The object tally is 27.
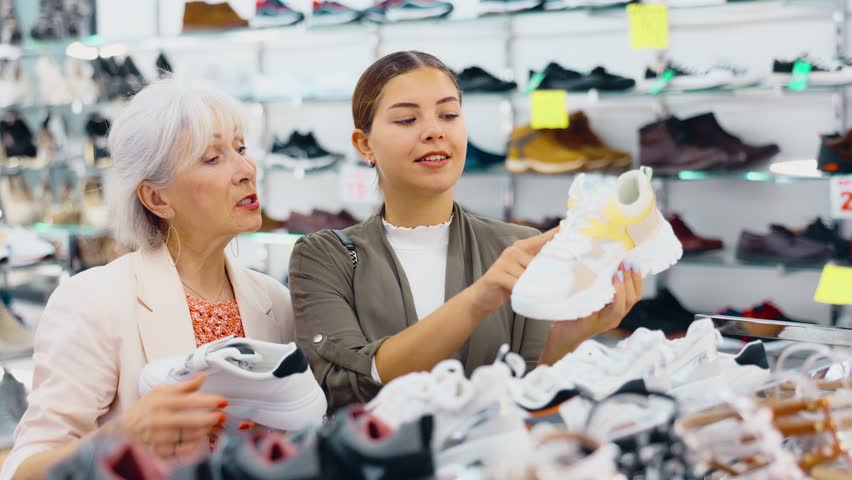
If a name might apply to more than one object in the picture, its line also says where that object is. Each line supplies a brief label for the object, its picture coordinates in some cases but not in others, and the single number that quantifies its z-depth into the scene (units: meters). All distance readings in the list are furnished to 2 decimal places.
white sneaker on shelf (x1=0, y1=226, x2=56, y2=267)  4.00
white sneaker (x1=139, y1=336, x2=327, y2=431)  1.30
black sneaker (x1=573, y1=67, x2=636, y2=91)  4.09
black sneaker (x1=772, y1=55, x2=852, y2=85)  3.58
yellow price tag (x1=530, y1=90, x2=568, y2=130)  4.17
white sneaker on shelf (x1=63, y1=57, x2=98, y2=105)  6.05
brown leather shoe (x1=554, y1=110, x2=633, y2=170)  4.19
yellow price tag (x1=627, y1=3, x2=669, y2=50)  3.82
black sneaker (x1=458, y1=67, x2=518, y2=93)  4.37
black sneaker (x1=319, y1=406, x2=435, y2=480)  0.87
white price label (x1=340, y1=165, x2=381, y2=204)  4.71
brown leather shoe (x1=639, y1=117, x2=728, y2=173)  3.92
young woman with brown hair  1.60
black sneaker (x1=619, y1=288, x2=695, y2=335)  3.94
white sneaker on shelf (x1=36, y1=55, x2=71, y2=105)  6.15
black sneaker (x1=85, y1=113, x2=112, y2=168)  6.01
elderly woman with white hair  1.57
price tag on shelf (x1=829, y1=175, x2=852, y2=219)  3.52
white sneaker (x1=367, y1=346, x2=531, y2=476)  1.02
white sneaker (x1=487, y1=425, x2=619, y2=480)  0.91
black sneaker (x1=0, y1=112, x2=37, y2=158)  6.14
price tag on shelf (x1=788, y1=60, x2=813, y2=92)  3.65
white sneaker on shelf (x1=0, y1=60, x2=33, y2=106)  6.30
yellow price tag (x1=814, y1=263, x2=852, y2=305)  3.12
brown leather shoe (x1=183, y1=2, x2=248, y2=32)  5.24
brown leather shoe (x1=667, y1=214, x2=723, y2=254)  3.99
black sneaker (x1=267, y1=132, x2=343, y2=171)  5.01
